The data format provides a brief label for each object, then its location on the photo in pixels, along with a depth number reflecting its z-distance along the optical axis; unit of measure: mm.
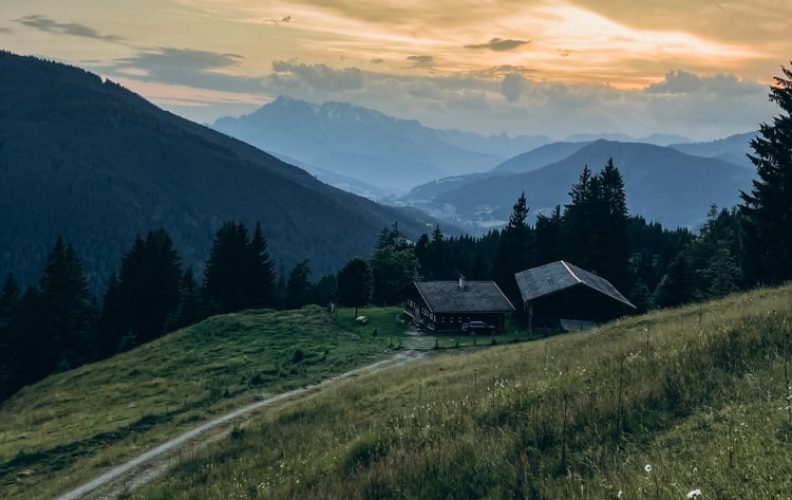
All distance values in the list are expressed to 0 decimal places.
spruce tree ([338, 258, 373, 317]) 76125
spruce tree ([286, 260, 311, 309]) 96625
